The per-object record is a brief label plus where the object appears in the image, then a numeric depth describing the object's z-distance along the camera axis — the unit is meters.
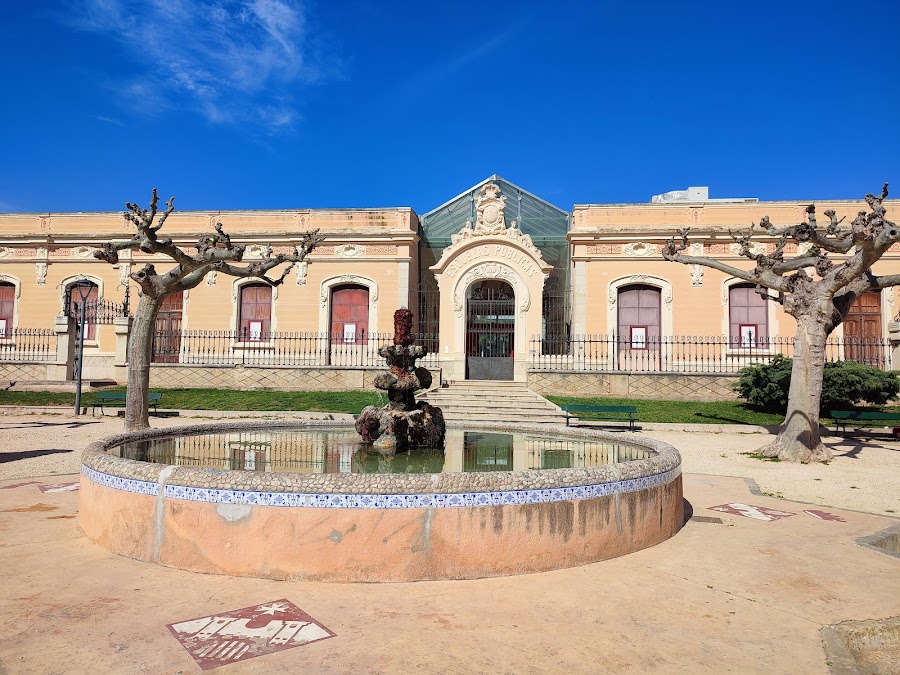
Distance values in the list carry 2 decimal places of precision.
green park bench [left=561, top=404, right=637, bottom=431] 13.02
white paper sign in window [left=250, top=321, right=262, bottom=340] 22.67
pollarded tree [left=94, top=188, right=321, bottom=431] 10.87
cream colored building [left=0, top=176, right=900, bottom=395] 20.34
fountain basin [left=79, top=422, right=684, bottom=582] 4.00
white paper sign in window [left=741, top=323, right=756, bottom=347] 20.61
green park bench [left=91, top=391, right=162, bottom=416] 15.15
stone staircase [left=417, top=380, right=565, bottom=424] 14.64
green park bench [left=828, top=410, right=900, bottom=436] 12.79
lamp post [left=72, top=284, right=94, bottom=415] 15.13
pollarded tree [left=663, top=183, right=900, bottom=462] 10.12
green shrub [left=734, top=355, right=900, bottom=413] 14.53
